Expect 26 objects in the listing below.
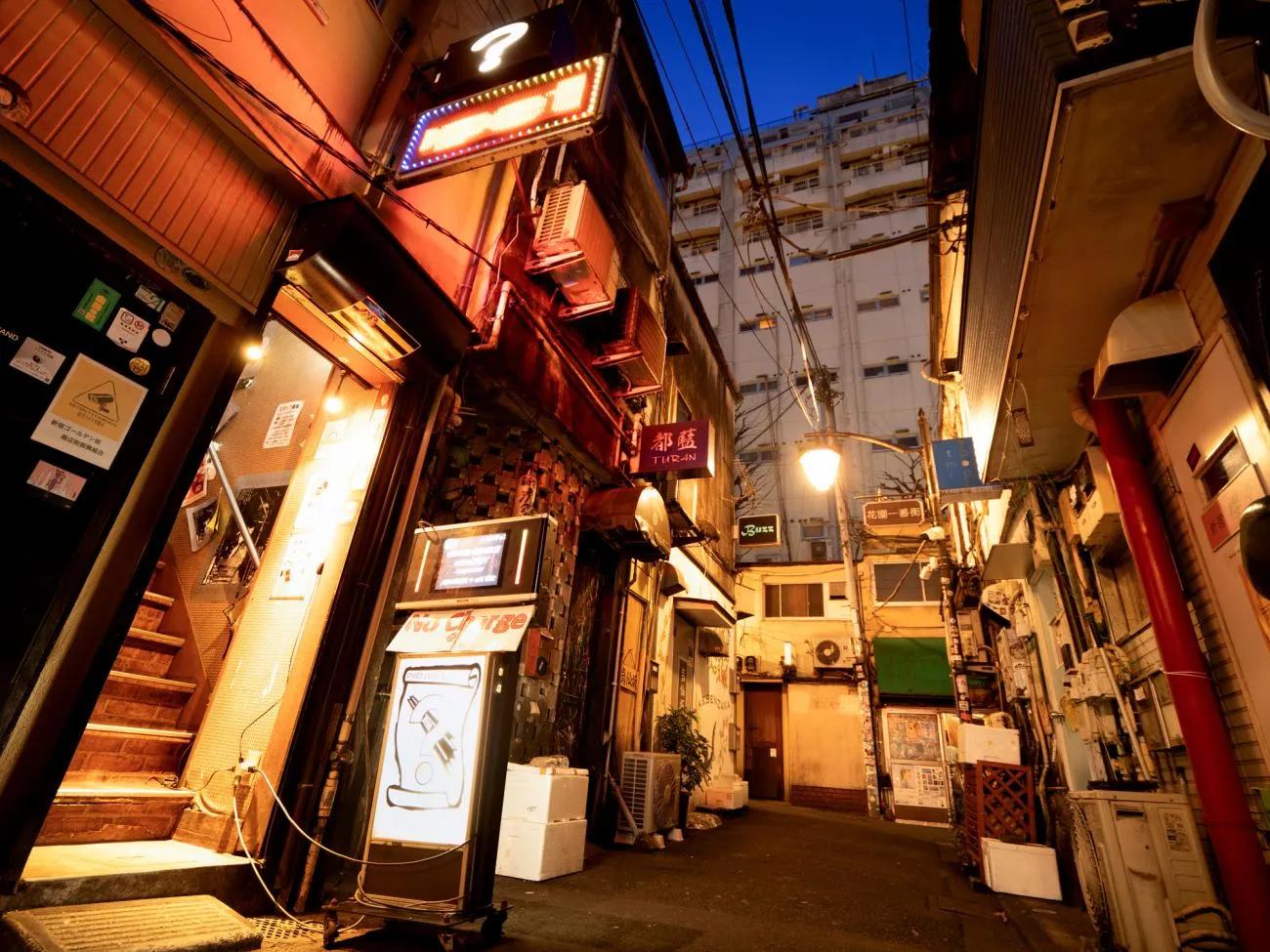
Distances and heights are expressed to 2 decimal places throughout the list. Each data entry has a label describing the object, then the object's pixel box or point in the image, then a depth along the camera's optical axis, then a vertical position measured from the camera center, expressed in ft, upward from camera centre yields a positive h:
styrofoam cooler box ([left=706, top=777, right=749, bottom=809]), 42.52 -3.17
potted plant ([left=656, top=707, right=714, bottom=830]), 35.65 +0.11
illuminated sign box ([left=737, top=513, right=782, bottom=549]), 55.77 +19.66
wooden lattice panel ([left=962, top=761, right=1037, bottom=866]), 24.07 -1.08
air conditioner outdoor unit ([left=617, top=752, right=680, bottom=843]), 28.68 -2.25
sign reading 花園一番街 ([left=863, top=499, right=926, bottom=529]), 48.29 +19.25
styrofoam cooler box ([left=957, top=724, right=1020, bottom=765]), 26.45 +1.21
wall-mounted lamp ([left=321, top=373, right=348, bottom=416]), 20.72 +10.14
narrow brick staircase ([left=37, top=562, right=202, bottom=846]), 14.32 -1.42
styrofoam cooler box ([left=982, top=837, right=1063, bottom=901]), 22.44 -3.35
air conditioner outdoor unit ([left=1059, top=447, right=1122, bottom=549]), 19.31 +8.95
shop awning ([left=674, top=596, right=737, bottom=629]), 43.32 +9.52
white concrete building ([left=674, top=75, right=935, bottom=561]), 87.97 +73.51
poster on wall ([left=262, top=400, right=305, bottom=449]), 23.79 +10.81
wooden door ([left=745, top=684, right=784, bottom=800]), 65.21 +1.13
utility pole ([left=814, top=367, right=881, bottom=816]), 50.67 +10.37
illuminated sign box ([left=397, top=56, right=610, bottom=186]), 17.15 +16.91
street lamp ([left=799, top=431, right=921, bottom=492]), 39.08 +18.18
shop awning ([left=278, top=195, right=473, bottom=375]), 15.15 +11.30
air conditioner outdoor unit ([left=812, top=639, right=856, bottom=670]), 67.41 +11.03
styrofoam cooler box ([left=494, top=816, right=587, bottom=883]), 20.10 -3.73
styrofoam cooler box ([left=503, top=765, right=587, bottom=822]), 20.70 -1.98
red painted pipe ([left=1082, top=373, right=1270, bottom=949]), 12.30 +2.26
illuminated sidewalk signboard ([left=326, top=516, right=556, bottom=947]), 13.69 -0.06
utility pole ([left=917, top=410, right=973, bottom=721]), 42.09 +9.71
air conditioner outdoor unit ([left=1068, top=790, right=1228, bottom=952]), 13.73 -1.85
